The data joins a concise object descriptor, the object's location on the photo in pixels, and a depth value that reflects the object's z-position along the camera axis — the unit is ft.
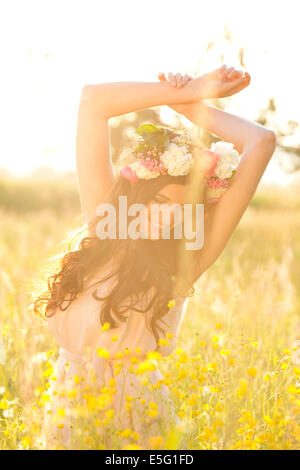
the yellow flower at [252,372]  10.62
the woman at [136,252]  11.01
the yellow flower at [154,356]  10.38
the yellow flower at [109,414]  10.20
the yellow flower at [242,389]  10.55
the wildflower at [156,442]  10.03
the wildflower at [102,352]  10.44
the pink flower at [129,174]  11.20
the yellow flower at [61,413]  10.10
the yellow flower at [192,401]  10.53
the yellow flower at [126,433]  10.18
